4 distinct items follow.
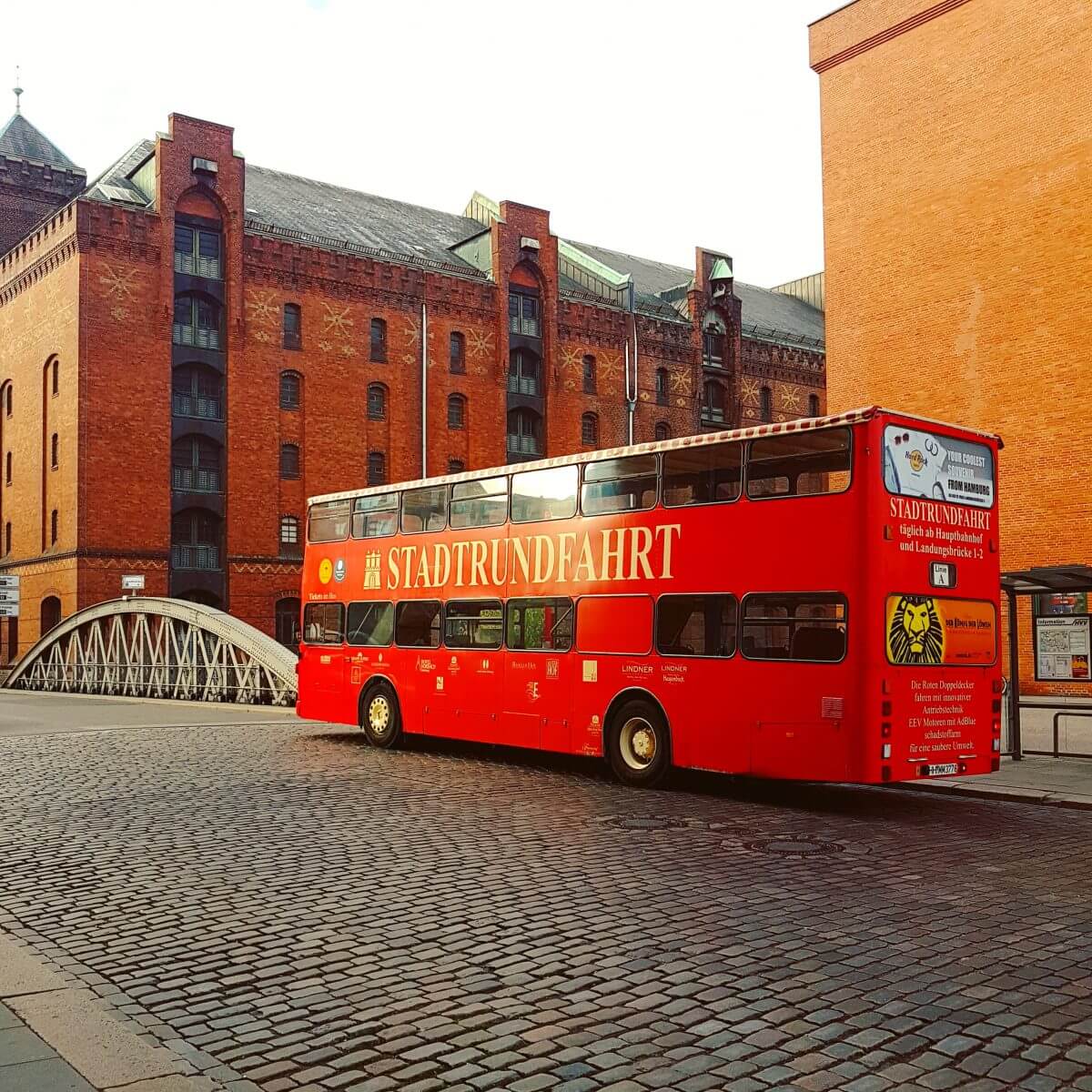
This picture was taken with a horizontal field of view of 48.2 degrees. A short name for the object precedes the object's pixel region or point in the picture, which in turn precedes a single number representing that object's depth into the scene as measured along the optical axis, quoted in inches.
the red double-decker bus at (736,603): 450.9
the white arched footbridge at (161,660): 1129.2
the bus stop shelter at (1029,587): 576.7
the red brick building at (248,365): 1649.9
